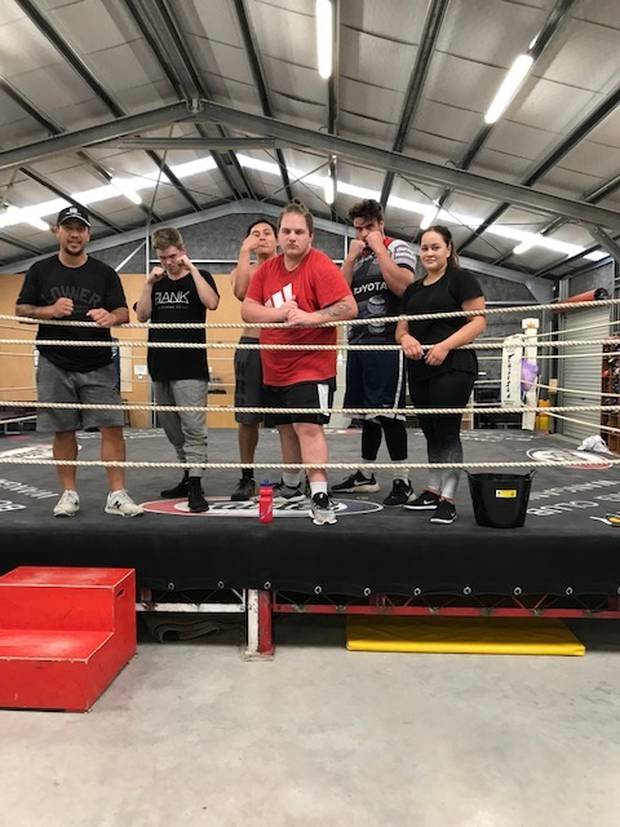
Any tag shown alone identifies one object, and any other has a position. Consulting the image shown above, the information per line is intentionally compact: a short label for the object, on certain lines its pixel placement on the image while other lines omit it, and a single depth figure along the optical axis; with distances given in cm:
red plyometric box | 191
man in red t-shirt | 237
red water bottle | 241
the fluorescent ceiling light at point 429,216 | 993
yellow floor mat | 236
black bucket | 230
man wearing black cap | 252
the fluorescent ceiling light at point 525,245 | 1009
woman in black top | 241
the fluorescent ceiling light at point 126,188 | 1012
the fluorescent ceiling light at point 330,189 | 939
